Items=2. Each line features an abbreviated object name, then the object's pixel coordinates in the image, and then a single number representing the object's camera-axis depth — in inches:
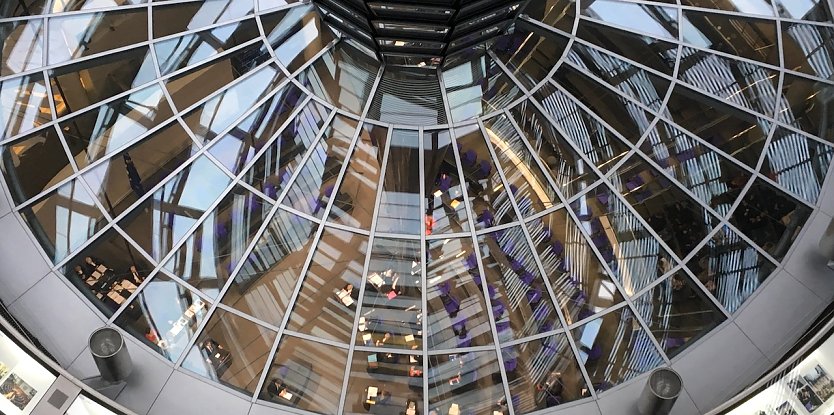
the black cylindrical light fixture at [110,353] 850.8
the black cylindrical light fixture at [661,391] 863.1
